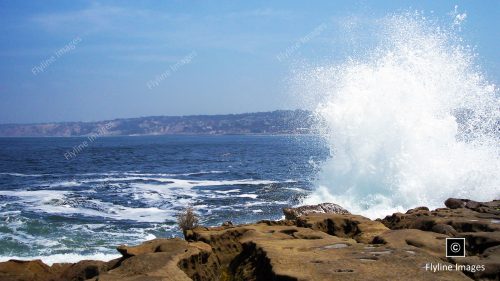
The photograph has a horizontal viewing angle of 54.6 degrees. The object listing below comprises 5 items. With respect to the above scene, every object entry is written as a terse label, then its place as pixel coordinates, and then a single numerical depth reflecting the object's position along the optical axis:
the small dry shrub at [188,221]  9.45
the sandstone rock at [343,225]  7.96
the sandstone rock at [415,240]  5.94
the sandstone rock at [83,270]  6.86
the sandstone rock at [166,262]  5.39
